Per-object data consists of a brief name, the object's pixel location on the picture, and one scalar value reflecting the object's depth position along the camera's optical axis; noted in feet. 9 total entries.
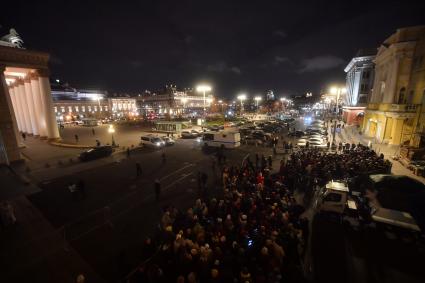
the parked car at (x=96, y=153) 73.30
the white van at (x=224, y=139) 89.15
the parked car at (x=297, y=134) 112.78
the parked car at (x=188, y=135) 120.16
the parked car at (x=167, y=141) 97.66
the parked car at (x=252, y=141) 96.93
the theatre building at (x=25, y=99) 71.51
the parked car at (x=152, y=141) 92.23
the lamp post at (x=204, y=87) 133.48
